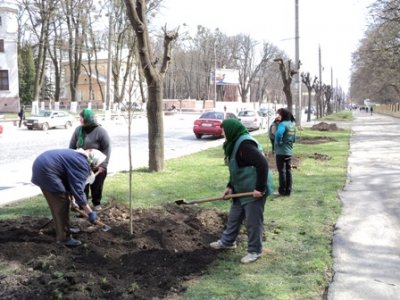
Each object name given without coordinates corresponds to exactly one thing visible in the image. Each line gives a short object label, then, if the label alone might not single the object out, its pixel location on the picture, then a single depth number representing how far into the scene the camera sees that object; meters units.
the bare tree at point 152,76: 10.83
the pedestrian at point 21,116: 34.40
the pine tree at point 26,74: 63.31
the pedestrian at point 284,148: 8.81
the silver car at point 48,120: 31.44
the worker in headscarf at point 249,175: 5.11
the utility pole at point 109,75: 38.58
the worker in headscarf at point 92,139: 7.35
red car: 24.55
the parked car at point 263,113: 38.31
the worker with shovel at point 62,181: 5.32
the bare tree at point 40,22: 45.50
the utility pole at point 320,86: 53.04
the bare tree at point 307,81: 44.31
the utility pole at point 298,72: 30.65
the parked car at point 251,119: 31.38
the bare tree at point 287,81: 24.23
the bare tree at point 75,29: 47.97
